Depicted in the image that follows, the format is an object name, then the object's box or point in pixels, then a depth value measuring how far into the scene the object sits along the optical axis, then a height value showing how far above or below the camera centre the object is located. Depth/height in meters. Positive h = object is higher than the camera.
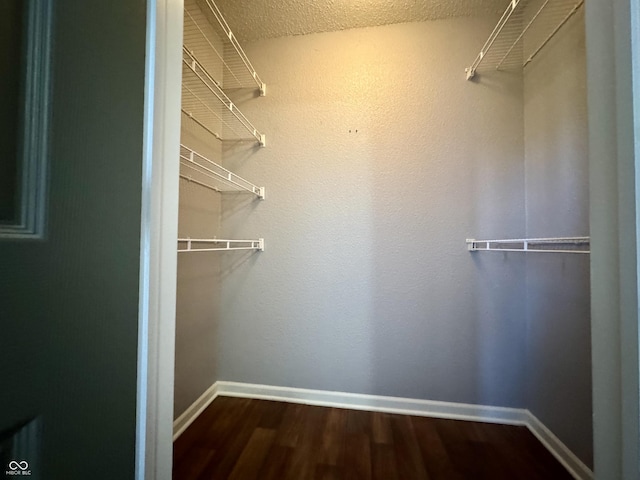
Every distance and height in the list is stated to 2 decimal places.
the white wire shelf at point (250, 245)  1.69 +0.00
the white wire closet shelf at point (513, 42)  1.13 +1.01
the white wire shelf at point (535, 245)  1.07 +0.01
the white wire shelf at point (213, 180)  1.37 +0.38
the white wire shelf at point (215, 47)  1.41 +1.17
